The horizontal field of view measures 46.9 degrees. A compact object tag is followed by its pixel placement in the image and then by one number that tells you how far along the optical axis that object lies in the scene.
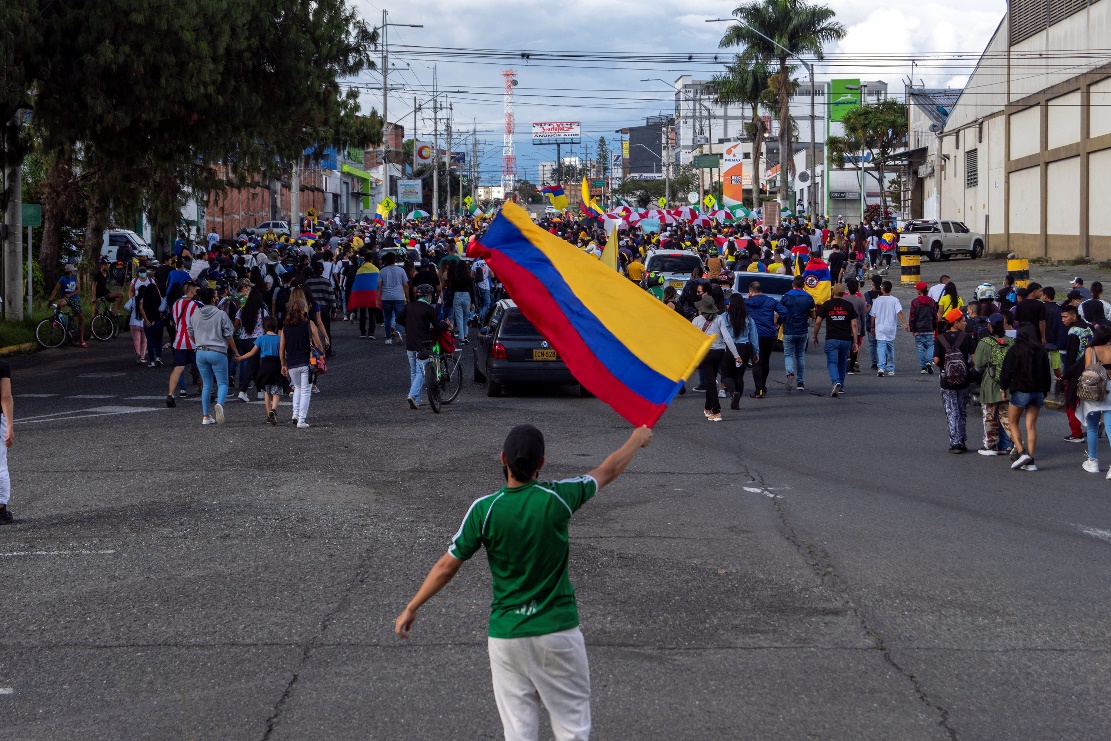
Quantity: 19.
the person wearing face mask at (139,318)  21.50
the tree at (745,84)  65.44
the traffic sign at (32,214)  27.20
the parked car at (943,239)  51.91
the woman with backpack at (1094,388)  12.29
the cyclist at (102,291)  26.12
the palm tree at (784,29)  60.72
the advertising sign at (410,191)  116.44
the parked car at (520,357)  17.94
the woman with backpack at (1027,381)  12.45
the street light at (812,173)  52.35
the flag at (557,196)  45.03
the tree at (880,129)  68.19
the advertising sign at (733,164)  101.21
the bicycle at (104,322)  26.77
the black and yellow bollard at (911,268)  38.84
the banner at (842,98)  78.00
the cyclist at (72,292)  24.62
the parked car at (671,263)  30.75
